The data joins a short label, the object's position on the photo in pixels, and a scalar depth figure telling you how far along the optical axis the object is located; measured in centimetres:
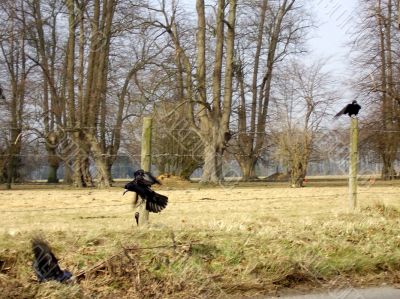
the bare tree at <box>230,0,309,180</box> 3697
